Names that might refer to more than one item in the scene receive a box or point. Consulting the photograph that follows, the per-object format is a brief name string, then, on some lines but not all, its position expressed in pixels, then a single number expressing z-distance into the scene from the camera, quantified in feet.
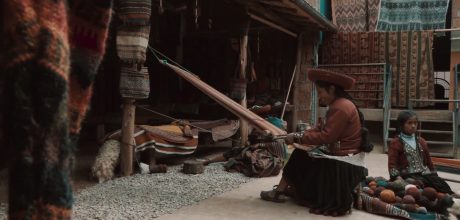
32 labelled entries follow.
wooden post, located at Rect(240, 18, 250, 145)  22.08
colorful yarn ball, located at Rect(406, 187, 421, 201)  12.81
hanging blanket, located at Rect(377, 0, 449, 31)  31.82
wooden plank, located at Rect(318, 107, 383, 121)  30.30
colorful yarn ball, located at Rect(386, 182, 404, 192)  13.41
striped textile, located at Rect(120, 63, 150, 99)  15.33
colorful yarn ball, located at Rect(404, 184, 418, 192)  13.12
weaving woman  12.39
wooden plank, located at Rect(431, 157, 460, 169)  14.52
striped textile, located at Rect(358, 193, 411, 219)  12.17
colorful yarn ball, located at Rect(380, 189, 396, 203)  12.94
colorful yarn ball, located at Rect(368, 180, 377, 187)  14.61
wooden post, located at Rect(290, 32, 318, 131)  32.89
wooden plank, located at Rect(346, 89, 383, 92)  31.21
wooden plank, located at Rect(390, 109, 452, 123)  28.45
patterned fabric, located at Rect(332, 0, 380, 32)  34.14
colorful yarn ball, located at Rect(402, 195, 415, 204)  12.57
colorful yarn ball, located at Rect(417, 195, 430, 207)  12.72
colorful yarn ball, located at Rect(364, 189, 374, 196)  13.76
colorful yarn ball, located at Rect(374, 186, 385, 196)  13.66
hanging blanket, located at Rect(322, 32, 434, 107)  29.99
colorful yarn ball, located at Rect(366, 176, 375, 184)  15.34
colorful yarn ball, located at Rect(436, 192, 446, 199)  12.65
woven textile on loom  17.25
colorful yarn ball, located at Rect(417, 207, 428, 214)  12.28
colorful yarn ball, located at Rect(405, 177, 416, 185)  13.67
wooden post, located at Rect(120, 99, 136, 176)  16.06
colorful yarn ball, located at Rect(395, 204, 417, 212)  12.37
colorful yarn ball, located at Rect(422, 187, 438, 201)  12.88
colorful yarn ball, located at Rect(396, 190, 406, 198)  13.20
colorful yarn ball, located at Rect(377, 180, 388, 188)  14.15
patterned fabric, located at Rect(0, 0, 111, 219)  1.87
